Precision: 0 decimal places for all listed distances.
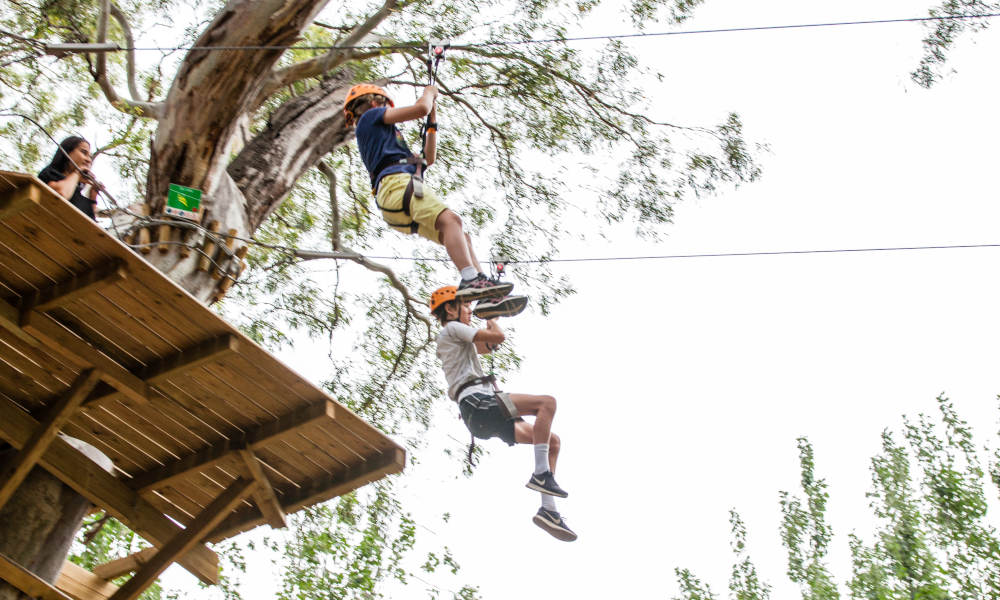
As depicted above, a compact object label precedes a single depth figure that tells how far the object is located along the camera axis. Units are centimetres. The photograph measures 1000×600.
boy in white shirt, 517
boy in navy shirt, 526
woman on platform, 513
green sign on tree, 643
